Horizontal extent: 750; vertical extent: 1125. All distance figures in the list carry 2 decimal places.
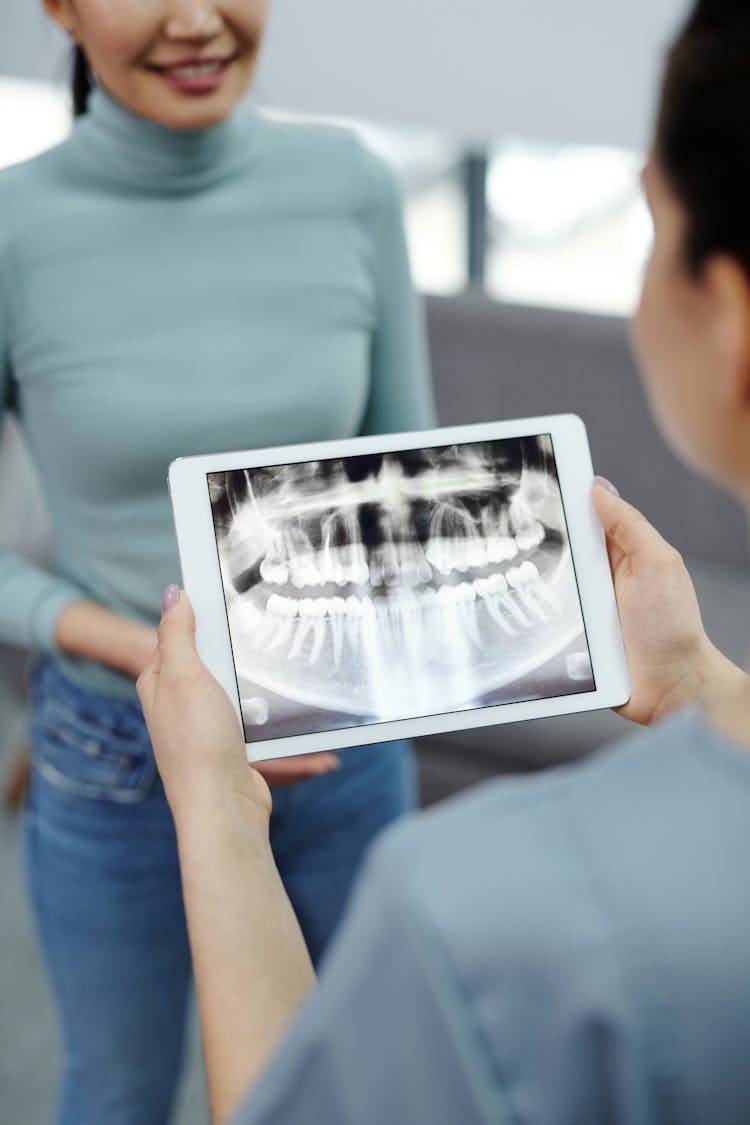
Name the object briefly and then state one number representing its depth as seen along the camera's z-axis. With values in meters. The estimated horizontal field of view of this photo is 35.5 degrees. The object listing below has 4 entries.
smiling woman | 0.94
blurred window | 3.02
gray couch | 1.86
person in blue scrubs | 0.41
